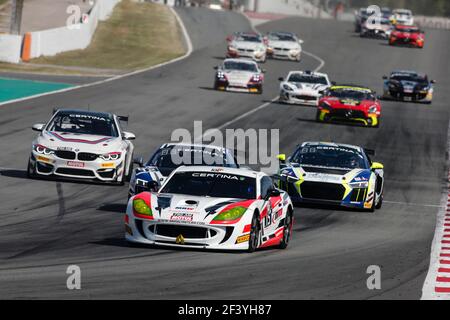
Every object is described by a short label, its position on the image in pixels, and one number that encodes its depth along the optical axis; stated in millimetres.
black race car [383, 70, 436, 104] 48219
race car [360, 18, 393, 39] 83312
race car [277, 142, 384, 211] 21984
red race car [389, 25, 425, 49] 76875
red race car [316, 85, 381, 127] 39406
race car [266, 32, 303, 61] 64938
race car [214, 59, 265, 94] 47906
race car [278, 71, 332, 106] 44875
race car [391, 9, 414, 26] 88169
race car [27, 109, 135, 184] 23266
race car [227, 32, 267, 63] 60175
